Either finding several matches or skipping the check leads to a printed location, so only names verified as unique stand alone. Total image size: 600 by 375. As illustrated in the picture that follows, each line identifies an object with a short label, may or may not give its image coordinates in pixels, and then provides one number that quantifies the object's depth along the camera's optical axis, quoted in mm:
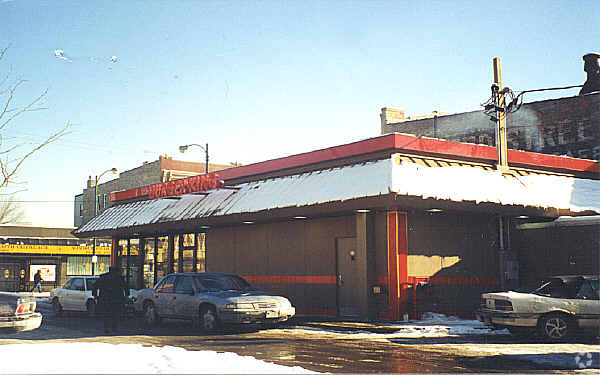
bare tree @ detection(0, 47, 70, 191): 10445
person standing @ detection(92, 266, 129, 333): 16922
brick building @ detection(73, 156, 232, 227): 61062
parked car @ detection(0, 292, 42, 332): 12586
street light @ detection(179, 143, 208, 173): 39406
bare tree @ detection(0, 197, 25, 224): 65562
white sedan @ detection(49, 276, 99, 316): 22375
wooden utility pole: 20875
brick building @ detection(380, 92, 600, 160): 32156
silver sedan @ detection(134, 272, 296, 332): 15896
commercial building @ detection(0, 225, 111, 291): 51688
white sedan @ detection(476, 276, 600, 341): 13828
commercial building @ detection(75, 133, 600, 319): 18859
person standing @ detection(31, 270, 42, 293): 46594
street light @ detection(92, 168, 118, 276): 46869
